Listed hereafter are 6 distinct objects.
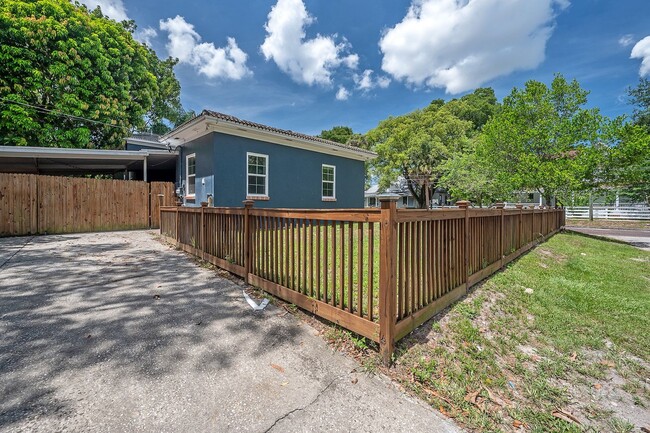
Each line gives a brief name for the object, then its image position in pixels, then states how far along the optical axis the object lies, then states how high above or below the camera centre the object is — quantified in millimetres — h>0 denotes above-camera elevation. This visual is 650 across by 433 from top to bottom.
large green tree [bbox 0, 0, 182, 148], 12711 +7164
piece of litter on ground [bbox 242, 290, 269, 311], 3129 -1104
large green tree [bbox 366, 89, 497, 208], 21656 +5881
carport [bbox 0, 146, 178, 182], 8836 +2213
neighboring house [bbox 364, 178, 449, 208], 27541 +2048
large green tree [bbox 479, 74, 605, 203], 10602 +3130
